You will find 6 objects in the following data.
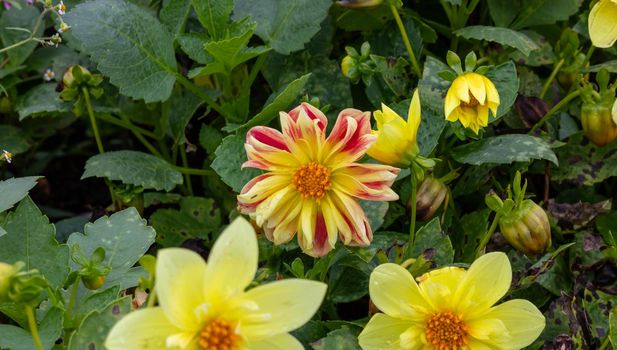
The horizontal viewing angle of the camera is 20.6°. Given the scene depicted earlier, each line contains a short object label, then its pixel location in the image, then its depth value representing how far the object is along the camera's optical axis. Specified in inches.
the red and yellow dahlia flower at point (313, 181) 34.0
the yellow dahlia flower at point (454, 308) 33.3
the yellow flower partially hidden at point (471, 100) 35.9
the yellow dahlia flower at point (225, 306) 30.2
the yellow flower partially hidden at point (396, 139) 34.4
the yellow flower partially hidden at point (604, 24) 38.7
